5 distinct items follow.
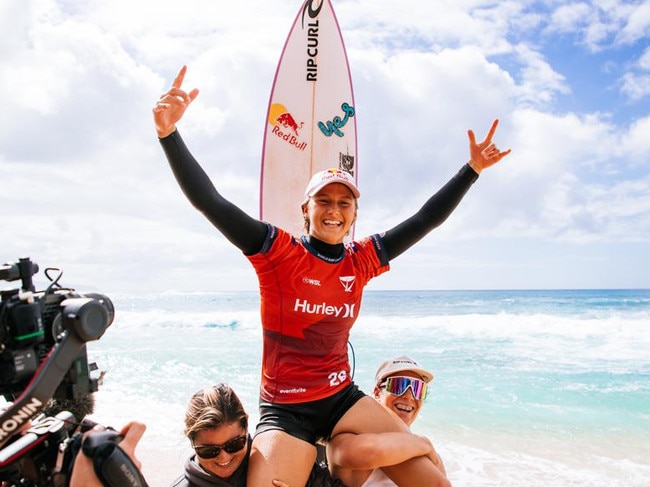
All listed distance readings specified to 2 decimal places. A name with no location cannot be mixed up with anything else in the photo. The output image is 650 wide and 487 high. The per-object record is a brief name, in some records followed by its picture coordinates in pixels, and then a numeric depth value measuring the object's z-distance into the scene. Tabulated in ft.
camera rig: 4.69
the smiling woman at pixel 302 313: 7.83
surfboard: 14.39
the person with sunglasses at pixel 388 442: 7.98
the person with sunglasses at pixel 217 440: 7.75
